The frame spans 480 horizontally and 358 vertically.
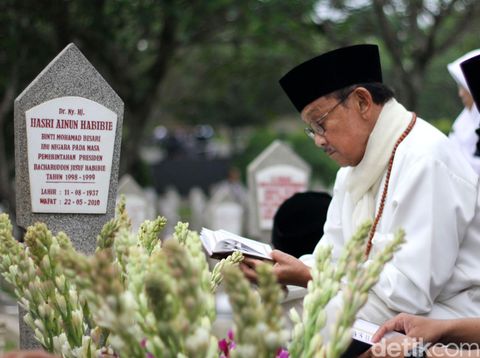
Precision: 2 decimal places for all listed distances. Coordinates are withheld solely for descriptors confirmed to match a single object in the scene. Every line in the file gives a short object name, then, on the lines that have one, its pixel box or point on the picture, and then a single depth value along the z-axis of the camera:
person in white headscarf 5.94
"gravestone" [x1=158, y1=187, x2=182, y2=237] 20.45
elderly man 3.47
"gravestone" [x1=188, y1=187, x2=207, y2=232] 20.30
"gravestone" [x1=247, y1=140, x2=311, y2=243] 9.23
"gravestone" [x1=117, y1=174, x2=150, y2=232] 12.33
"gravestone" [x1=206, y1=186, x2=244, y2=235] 15.61
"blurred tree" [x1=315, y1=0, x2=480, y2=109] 11.68
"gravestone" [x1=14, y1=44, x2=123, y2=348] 4.14
